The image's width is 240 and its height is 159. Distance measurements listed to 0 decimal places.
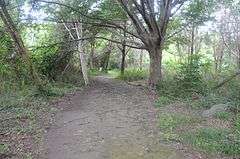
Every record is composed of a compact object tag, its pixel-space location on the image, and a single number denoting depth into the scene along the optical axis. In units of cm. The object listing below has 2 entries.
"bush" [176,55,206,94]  820
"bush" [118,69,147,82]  1384
